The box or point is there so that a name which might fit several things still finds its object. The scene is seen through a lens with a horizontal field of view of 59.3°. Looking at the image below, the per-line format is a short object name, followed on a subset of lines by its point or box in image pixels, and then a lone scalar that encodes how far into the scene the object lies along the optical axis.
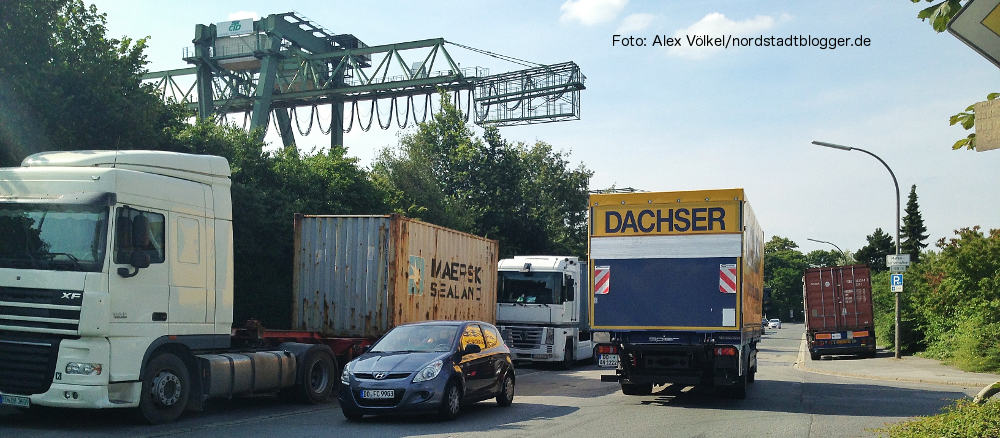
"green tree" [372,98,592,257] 46.00
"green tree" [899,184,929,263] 72.00
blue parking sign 27.39
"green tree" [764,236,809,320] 131.50
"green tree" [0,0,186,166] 16.70
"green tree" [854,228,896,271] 91.44
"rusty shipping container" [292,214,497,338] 16.50
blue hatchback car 11.91
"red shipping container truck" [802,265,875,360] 30.88
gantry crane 42.31
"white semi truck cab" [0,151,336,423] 10.50
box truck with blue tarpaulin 14.34
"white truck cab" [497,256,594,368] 24.45
